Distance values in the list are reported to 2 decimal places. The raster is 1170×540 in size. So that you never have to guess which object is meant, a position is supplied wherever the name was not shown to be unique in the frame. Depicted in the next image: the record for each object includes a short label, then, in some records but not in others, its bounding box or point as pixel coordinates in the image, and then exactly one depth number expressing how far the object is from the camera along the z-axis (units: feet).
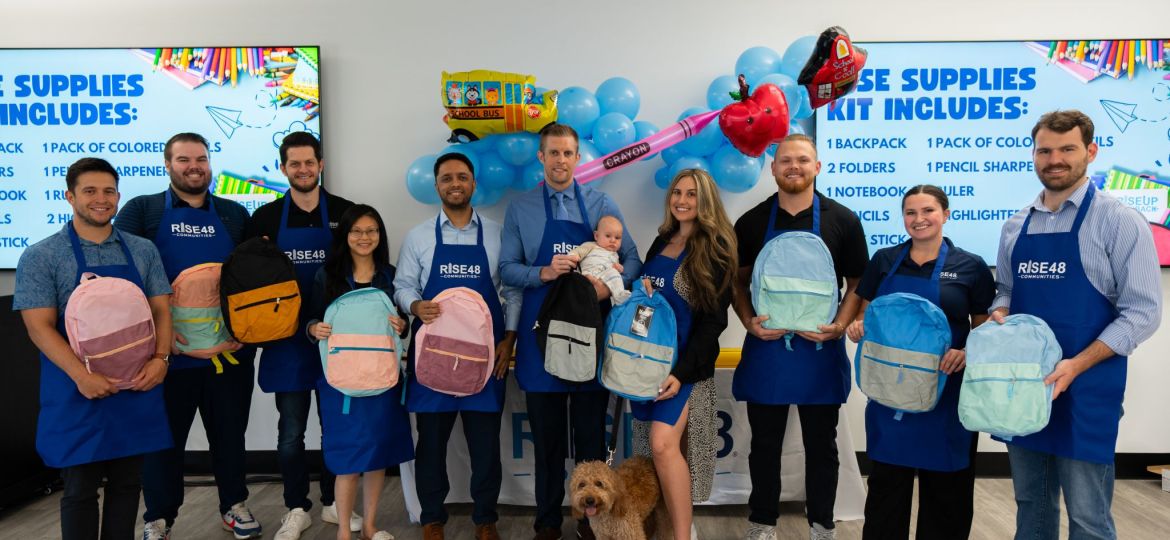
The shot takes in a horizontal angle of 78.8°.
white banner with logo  11.61
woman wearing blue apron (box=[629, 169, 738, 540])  8.89
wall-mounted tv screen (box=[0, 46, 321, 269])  13.26
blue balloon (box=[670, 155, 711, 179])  12.07
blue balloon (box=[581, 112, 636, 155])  11.84
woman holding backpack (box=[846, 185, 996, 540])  8.28
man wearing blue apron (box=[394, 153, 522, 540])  9.89
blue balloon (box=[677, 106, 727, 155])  12.10
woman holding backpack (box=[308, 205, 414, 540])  9.46
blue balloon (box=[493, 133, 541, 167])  11.91
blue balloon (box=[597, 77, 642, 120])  12.19
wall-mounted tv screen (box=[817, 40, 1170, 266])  12.98
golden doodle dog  8.52
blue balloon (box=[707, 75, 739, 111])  12.18
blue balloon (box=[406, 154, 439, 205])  12.19
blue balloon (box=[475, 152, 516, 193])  12.16
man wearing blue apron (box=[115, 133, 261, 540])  10.04
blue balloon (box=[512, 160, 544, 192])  12.22
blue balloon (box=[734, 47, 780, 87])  12.10
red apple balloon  10.92
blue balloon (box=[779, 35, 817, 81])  12.04
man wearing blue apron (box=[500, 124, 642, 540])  9.89
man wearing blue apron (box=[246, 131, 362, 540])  10.24
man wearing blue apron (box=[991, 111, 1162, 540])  7.32
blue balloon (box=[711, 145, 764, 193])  12.04
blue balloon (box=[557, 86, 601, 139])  11.91
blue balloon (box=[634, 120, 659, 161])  12.44
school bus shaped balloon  11.62
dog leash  9.48
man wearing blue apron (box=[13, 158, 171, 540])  8.02
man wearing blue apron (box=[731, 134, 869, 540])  9.32
